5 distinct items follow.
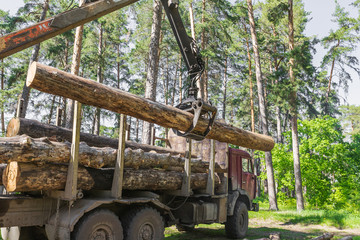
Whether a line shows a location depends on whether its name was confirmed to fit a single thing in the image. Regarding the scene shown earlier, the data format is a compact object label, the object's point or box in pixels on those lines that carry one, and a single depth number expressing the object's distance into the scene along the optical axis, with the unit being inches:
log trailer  160.1
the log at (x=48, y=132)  234.5
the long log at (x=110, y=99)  146.3
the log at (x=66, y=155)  192.4
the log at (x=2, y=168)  230.3
